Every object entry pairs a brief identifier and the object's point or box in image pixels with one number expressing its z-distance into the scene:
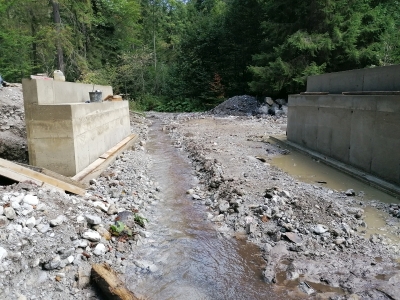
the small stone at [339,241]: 4.34
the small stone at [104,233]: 4.29
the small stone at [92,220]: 4.39
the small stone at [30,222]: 3.90
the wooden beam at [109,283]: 3.29
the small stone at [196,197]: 6.48
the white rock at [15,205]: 4.09
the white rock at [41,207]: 4.25
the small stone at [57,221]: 4.06
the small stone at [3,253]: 3.31
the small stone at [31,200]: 4.30
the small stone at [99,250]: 3.95
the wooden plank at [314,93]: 9.80
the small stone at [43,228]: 3.91
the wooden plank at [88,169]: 6.25
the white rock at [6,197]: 4.23
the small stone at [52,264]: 3.50
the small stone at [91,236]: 4.09
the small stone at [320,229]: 4.59
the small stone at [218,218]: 5.42
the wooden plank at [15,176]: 4.93
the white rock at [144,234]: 4.77
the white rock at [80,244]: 3.92
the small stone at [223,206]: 5.69
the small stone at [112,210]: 5.02
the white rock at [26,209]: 4.06
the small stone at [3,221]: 3.74
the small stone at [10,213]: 3.88
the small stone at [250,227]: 4.86
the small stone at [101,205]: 5.00
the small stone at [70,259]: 3.67
